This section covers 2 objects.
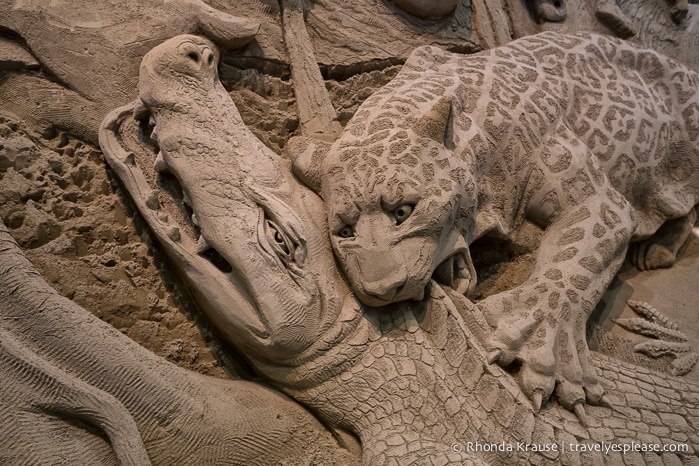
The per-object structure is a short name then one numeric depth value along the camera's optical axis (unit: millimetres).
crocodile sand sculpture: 1438
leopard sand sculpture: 1517
